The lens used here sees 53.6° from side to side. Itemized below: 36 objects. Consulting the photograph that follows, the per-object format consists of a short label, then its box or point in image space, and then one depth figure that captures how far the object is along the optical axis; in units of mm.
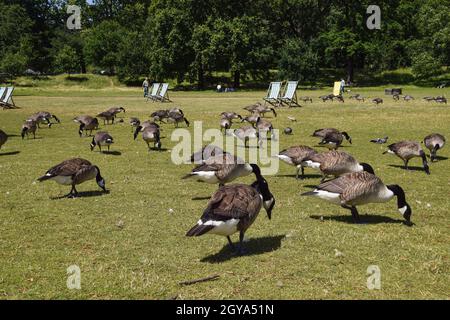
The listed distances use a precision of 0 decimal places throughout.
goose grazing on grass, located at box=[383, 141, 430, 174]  16266
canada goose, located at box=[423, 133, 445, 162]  18641
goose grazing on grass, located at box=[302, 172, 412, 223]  9898
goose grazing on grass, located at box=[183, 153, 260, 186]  12156
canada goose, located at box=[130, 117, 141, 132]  29223
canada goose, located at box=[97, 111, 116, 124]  31406
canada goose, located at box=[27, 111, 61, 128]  28859
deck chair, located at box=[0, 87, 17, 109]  44469
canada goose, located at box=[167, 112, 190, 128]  29172
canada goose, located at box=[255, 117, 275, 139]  24062
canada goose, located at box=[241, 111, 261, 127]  27609
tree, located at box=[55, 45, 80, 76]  96688
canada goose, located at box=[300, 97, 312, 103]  47869
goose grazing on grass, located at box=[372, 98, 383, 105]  41975
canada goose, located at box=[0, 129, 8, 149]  20094
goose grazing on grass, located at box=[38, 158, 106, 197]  12438
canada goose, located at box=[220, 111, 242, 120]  29141
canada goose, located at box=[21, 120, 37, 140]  25344
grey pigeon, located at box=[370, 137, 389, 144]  22453
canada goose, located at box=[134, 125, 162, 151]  20953
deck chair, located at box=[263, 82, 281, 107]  44794
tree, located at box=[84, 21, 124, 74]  97188
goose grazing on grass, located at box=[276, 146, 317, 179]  14177
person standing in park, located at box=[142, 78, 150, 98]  62206
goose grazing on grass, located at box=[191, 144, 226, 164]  14293
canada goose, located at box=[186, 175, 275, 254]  7597
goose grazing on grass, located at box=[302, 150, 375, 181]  12539
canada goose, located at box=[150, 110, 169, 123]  31122
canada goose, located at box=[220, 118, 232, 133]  26478
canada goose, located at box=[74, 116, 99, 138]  26438
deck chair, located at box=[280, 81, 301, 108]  44094
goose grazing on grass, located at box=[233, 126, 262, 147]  21658
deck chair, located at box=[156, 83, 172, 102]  53406
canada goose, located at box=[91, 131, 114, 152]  20359
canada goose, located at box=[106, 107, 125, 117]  32125
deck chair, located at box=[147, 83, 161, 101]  54500
